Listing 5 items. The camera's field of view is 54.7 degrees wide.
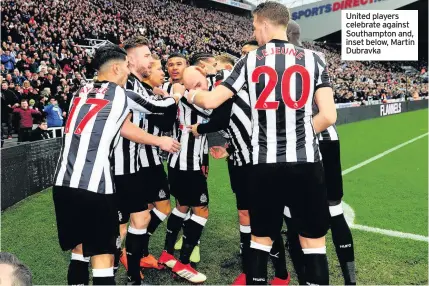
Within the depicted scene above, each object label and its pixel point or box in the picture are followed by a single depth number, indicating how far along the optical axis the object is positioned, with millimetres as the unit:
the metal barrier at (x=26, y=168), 6309
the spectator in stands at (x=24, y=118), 10633
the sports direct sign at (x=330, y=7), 47991
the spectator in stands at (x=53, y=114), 11297
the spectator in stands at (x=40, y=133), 9875
